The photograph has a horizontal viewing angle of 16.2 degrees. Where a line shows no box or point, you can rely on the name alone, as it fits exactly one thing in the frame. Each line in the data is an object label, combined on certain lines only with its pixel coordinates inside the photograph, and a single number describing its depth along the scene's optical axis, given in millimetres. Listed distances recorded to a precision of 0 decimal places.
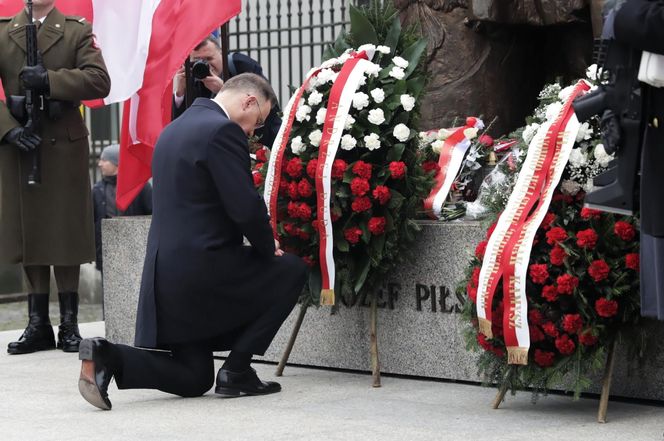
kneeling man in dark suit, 9901
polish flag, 13812
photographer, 13192
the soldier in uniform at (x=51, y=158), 13166
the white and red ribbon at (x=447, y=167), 11101
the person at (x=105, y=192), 18484
